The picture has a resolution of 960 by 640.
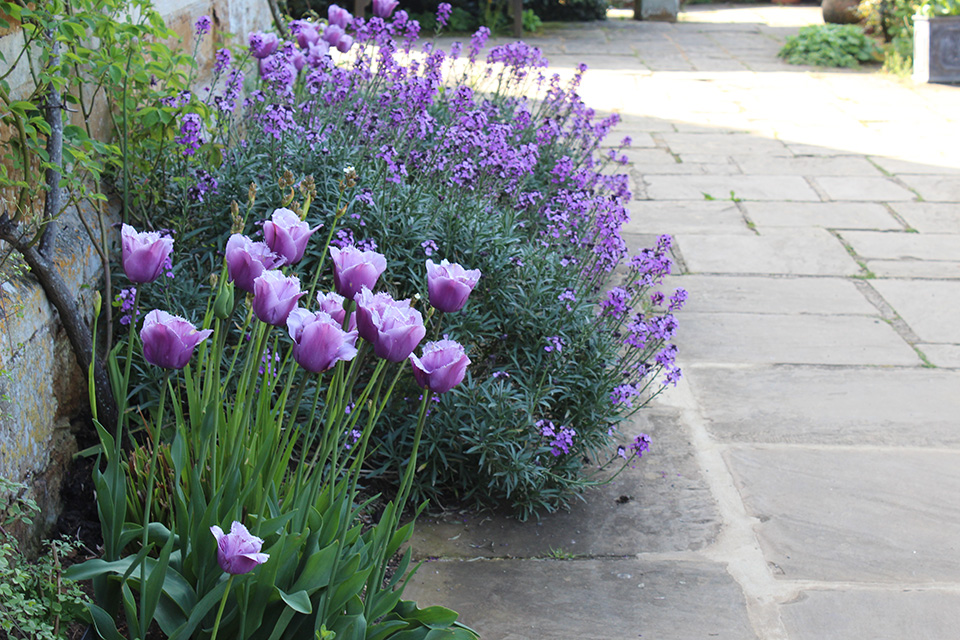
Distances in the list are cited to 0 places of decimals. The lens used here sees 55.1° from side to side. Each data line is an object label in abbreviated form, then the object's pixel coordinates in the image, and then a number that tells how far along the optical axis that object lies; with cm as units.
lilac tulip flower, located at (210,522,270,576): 114
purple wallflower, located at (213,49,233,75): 294
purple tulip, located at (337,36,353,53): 350
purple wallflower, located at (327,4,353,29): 346
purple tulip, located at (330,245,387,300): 133
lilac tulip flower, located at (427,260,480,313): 136
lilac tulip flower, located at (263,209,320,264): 139
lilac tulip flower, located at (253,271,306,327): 125
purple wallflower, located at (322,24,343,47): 345
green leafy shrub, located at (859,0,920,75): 941
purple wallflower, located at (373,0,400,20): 341
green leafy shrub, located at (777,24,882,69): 997
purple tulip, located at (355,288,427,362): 123
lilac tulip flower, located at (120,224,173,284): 129
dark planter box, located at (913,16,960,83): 848
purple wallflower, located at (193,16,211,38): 282
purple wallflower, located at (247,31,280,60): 302
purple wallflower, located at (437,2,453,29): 382
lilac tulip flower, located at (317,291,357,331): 139
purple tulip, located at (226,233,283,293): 131
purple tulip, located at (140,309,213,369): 120
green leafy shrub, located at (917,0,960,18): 833
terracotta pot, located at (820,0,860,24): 1182
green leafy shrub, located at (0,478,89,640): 140
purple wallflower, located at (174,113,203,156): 241
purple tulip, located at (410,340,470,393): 127
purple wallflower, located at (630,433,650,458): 240
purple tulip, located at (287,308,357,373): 120
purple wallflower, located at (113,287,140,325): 212
